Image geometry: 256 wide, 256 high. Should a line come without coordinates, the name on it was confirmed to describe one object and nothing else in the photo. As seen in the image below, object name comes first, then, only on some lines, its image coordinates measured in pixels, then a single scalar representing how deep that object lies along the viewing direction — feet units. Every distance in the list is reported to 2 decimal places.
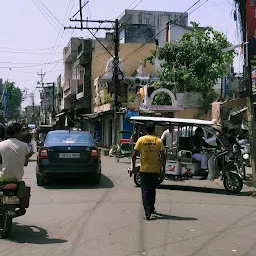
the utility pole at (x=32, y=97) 329.46
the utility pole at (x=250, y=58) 37.27
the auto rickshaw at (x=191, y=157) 37.06
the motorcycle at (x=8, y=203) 20.58
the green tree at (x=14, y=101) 331.67
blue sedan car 38.40
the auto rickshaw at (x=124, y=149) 69.62
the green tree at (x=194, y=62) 92.79
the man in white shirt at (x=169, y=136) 43.12
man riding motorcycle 21.18
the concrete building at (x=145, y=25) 138.72
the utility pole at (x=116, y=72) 86.48
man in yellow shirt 25.68
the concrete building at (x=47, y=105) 285.23
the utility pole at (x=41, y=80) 259.60
